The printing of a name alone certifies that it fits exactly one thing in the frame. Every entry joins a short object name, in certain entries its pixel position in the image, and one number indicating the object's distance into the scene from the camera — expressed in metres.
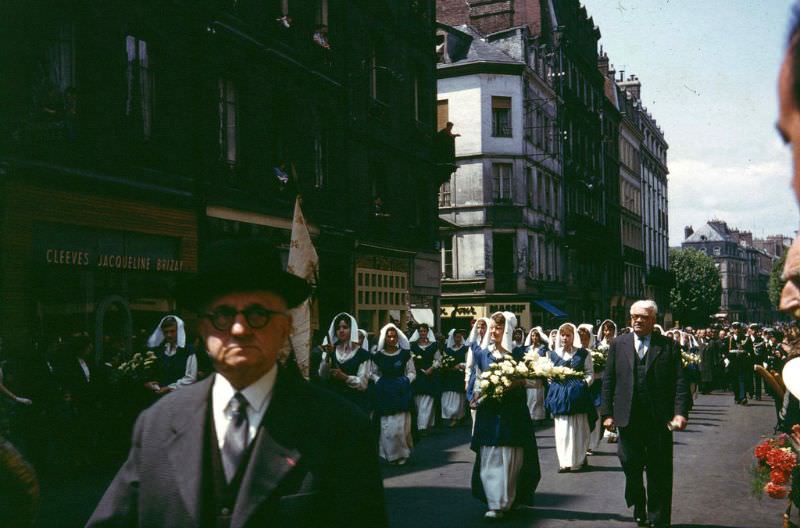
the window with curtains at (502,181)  44.88
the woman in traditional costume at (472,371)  10.84
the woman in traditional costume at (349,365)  13.86
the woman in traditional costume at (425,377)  19.59
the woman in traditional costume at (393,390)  14.53
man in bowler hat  2.74
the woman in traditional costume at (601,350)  16.46
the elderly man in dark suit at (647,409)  9.17
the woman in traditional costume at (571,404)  13.68
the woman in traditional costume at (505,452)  10.14
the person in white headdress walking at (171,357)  13.88
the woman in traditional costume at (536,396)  21.25
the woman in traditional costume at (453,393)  21.12
